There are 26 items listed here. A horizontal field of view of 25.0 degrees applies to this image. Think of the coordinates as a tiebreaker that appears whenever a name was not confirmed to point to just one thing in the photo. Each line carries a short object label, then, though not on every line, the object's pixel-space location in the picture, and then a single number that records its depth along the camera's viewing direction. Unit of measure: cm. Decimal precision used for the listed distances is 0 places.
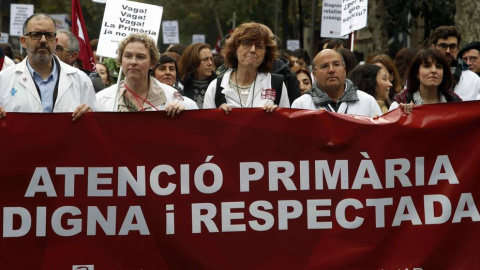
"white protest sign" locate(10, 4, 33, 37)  2269
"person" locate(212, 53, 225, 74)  1262
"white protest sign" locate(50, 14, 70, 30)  3029
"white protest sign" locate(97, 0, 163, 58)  1081
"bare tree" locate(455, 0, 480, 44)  1587
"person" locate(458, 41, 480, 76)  1099
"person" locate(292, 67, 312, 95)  1132
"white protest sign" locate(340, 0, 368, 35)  1280
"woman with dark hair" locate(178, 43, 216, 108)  1050
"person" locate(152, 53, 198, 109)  970
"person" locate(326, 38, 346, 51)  1264
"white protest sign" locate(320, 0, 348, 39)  1742
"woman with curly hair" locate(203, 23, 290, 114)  771
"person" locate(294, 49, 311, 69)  1487
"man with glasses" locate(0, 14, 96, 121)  705
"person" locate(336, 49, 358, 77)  1095
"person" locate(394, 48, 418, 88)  1111
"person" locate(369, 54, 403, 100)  1087
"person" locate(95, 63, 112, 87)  1147
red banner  659
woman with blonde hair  714
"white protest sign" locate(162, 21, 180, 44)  2555
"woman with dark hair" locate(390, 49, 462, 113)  800
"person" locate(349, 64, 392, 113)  995
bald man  762
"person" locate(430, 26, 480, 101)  945
